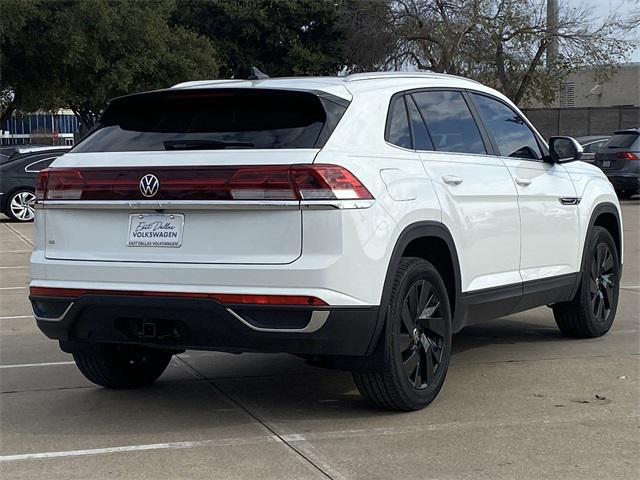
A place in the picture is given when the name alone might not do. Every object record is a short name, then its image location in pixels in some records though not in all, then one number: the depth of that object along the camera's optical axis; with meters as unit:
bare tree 37.38
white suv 5.02
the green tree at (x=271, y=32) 45.78
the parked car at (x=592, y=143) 28.30
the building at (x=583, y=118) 41.00
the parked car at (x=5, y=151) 25.40
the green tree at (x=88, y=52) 33.34
